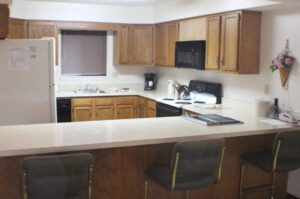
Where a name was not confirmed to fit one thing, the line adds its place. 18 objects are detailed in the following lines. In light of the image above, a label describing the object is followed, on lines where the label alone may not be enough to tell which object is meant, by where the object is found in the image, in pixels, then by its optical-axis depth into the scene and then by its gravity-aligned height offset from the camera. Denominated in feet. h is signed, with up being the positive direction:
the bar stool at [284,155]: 9.55 -2.32
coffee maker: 21.71 -0.82
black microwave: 15.52 +0.64
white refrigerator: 12.64 -0.58
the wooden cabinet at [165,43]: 18.17 +1.33
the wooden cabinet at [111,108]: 18.80 -2.21
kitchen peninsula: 8.33 -1.87
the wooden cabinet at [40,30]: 18.62 +1.92
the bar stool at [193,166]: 8.18 -2.30
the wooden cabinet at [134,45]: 20.35 +1.30
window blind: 20.47 +0.82
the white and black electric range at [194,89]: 15.62 -1.08
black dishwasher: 18.43 -2.22
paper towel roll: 12.59 -1.37
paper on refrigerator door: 12.62 +0.24
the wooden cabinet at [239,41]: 13.37 +1.05
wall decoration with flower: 12.11 +0.22
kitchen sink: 20.21 -1.37
